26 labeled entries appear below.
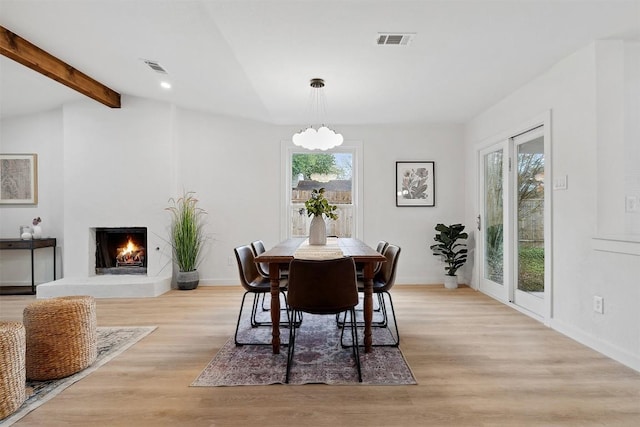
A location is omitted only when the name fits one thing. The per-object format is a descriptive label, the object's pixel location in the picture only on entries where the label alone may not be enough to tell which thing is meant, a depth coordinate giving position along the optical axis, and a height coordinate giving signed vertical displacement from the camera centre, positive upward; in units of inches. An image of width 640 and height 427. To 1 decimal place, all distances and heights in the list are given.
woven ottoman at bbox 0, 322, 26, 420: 73.1 -33.2
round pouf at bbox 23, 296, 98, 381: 90.4 -32.8
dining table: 101.2 -20.1
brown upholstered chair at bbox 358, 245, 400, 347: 113.8 -23.7
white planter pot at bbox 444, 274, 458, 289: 199.5 -40.6
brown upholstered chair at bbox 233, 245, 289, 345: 113.7 -23.7
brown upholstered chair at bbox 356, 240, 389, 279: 120.2 -18.3
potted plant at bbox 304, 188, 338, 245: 129.8 -2.7
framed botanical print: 215.2 +17.0
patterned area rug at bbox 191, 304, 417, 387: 89.1 -43.0
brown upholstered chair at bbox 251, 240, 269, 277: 131.0 -16.7
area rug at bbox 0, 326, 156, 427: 77.7 -43.4
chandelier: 147.2 +31.7
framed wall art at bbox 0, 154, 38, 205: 204.8 +20.5
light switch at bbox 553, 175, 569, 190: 122.3 +10.1
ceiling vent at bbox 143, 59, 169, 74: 148.3 +64.2
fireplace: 204.2 -23.3
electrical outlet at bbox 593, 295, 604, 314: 105.9 -28.8
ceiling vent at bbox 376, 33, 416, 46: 109.1 +55.4
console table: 186.2 -16.3
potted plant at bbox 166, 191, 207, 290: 198.5 -16.1
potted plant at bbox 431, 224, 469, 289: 199.5 -21.6
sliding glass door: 139.3 -4.9
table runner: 103.5 -12.8
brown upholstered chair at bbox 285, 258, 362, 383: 91.1 -19.6
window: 216.8 +18.3
